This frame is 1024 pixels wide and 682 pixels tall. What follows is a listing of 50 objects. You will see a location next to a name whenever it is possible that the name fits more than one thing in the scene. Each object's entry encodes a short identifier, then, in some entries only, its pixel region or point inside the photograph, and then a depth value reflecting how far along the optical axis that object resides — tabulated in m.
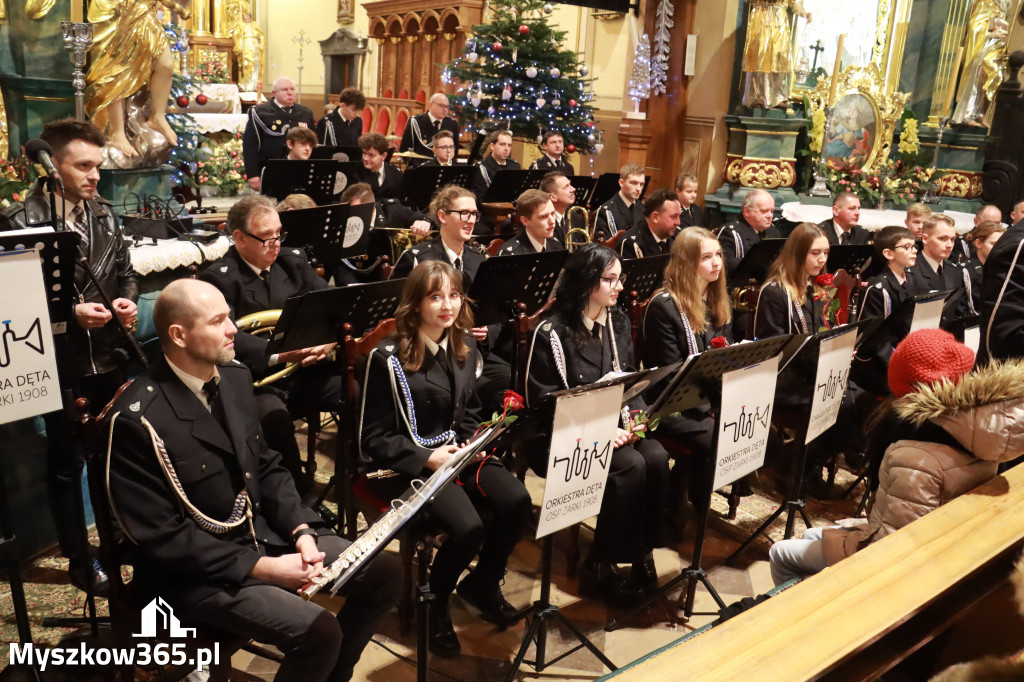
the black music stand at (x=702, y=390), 3.29
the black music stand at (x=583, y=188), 7.94
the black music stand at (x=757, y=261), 5.74
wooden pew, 1.77
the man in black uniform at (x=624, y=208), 7.19
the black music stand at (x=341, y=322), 3.52
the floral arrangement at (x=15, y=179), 4.71
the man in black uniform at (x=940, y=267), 5.64
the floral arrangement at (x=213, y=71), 13.12
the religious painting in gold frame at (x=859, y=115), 10.44
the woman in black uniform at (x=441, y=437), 3.28
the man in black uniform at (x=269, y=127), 8.48
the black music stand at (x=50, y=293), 2.73
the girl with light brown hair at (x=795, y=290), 4.79
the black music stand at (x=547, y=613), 2.98
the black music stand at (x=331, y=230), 5.04
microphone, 3.03
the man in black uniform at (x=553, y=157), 8.75
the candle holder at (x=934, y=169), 10.20
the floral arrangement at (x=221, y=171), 8.20
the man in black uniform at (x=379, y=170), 7.20
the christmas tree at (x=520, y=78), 10.42
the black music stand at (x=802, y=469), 4.01
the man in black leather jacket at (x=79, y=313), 3.31
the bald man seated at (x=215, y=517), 2.47
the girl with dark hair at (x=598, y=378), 3.76
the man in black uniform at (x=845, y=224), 6.63
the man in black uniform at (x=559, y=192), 6.27
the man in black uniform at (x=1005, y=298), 3.80
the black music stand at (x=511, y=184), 7.18
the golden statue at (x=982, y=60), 9.72
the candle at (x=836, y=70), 10.36
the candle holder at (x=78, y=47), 4.69
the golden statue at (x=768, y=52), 9.84
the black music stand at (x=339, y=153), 7.60
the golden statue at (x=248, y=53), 15.36
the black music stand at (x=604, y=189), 8.42
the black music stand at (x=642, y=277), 4.73
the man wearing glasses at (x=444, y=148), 7.86
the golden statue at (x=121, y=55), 5.16
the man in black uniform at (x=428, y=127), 10.16
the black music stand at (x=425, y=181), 6.98
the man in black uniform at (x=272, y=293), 3.87
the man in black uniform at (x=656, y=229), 6.43
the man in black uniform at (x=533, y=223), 5.40
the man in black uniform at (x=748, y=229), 6.38
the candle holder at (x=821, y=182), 10.38
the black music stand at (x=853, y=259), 5.80
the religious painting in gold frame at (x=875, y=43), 10.46
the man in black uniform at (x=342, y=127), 9.60
